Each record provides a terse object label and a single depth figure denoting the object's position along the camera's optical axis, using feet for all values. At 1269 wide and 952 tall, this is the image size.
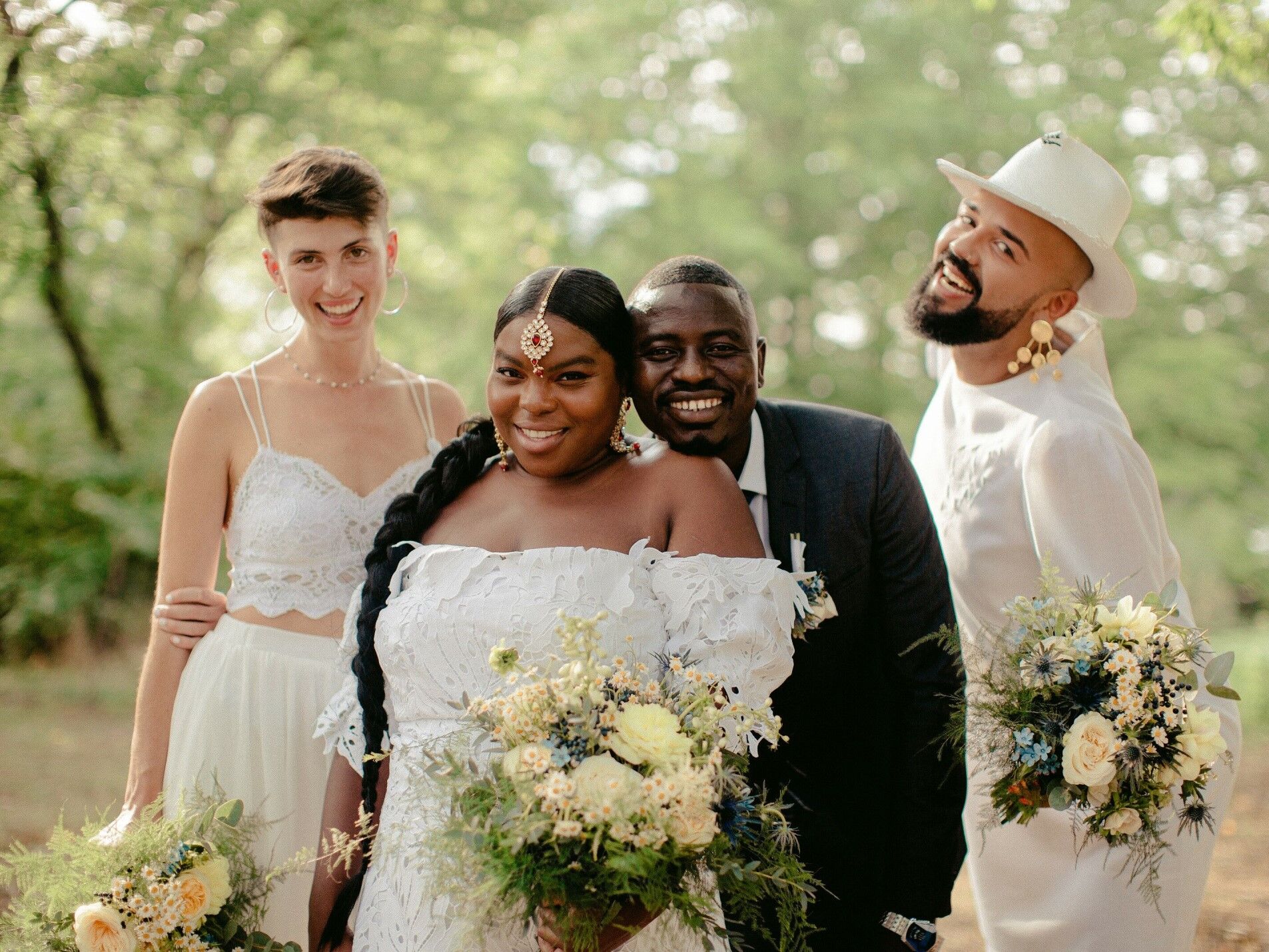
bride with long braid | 9.47
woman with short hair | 12.83
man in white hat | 13.19
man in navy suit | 11.39
